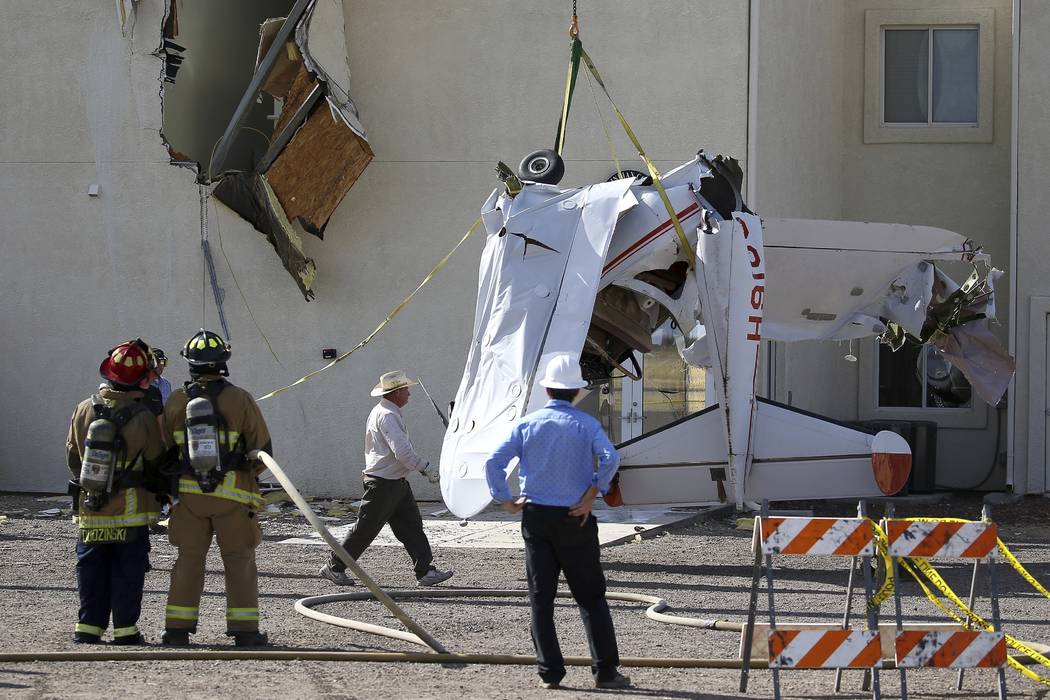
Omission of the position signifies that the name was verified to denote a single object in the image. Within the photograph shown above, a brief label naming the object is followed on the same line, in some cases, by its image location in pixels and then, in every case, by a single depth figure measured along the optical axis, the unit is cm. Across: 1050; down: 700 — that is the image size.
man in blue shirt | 1477
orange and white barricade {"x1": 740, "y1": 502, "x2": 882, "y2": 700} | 1331
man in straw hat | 2244
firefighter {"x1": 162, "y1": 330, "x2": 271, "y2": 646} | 1684
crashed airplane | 2139
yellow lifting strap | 2306
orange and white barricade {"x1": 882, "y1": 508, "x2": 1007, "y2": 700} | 1341
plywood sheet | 3375
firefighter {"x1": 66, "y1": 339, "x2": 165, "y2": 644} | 1686
